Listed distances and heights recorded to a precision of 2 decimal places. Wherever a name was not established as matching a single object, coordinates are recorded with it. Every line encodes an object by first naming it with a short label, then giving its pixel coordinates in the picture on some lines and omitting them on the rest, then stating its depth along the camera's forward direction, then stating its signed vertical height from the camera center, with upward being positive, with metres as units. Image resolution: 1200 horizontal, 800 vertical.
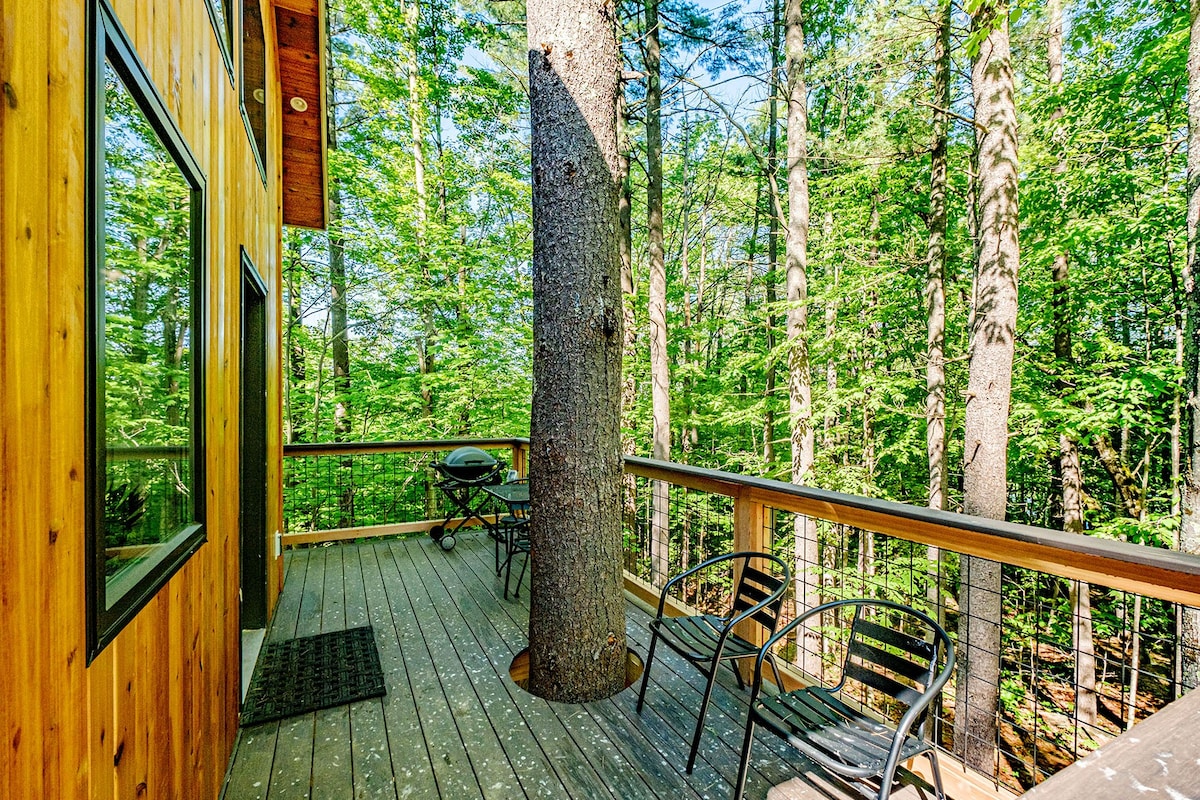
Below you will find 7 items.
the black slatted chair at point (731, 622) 2.02 -1.01
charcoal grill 4.78 -0.74
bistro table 4.03 -0.98
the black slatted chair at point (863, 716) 1.39 -1.00
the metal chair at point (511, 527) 4.12 -1.07
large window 1.06 +0.13
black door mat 2.45 -1.46
